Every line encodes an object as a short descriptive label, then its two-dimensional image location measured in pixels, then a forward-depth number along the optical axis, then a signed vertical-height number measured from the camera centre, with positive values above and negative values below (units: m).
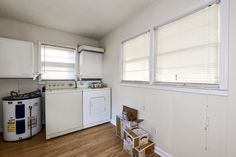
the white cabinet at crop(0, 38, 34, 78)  2.29 +0.39
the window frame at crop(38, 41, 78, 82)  2.84 +0.70
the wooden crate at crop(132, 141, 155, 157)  1.68 -1.10
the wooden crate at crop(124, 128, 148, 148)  1.77 -0.95
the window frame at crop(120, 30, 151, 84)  2.15 +0.25
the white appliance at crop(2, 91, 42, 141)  2.18 -0.79
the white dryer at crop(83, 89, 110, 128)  2.82 -0.77
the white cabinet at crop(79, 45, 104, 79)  3.18 +0.46
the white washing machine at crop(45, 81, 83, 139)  2.31 -0.69
